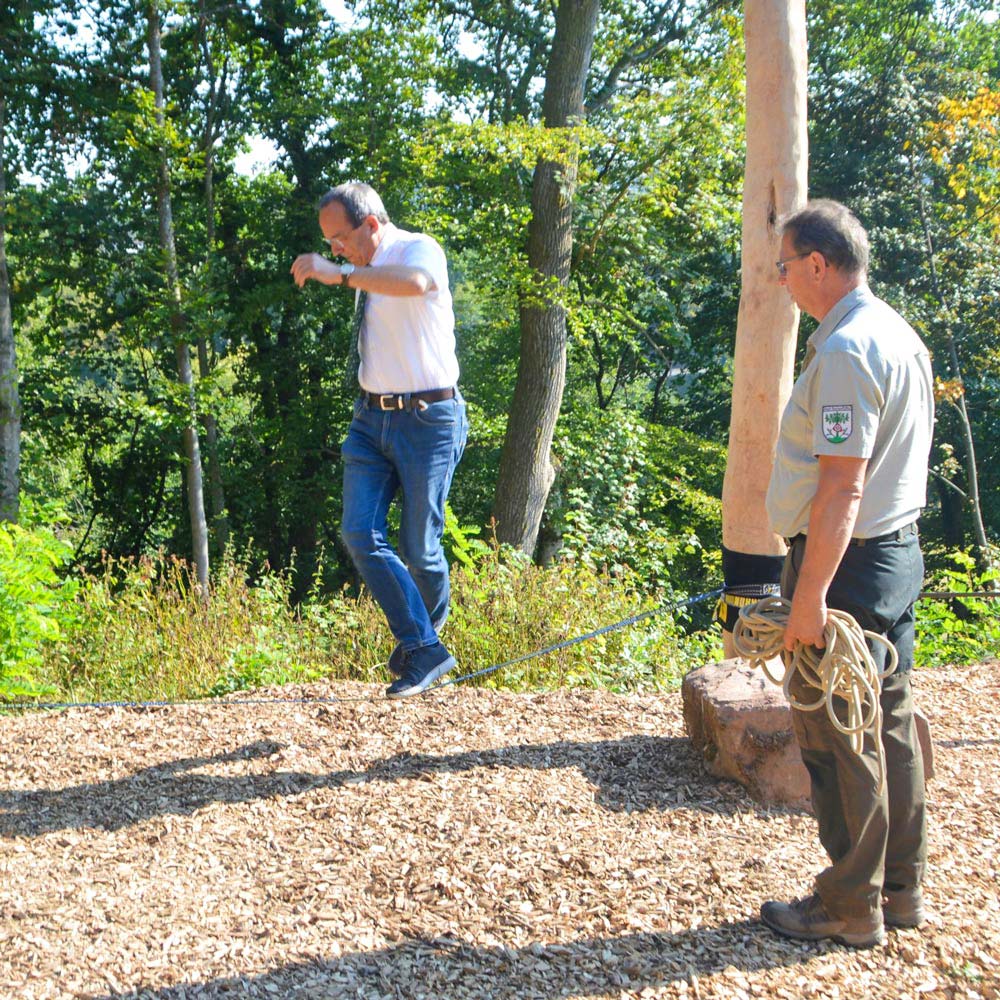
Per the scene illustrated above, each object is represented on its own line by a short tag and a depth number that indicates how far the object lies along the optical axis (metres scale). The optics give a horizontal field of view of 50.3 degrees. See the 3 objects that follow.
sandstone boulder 3.90
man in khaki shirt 2.64
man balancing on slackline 4.15
